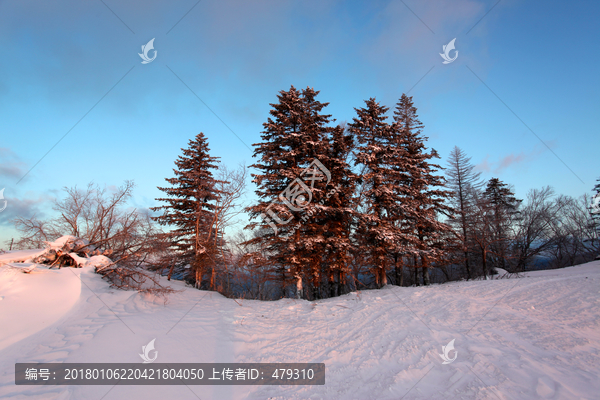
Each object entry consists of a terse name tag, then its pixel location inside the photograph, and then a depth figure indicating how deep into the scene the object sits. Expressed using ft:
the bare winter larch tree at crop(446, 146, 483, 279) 64.80
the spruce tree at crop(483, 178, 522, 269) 71.60
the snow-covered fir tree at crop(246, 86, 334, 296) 42.37
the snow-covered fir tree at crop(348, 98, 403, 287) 44.97
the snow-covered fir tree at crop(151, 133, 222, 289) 58.18
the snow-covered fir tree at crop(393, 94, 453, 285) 48.62
